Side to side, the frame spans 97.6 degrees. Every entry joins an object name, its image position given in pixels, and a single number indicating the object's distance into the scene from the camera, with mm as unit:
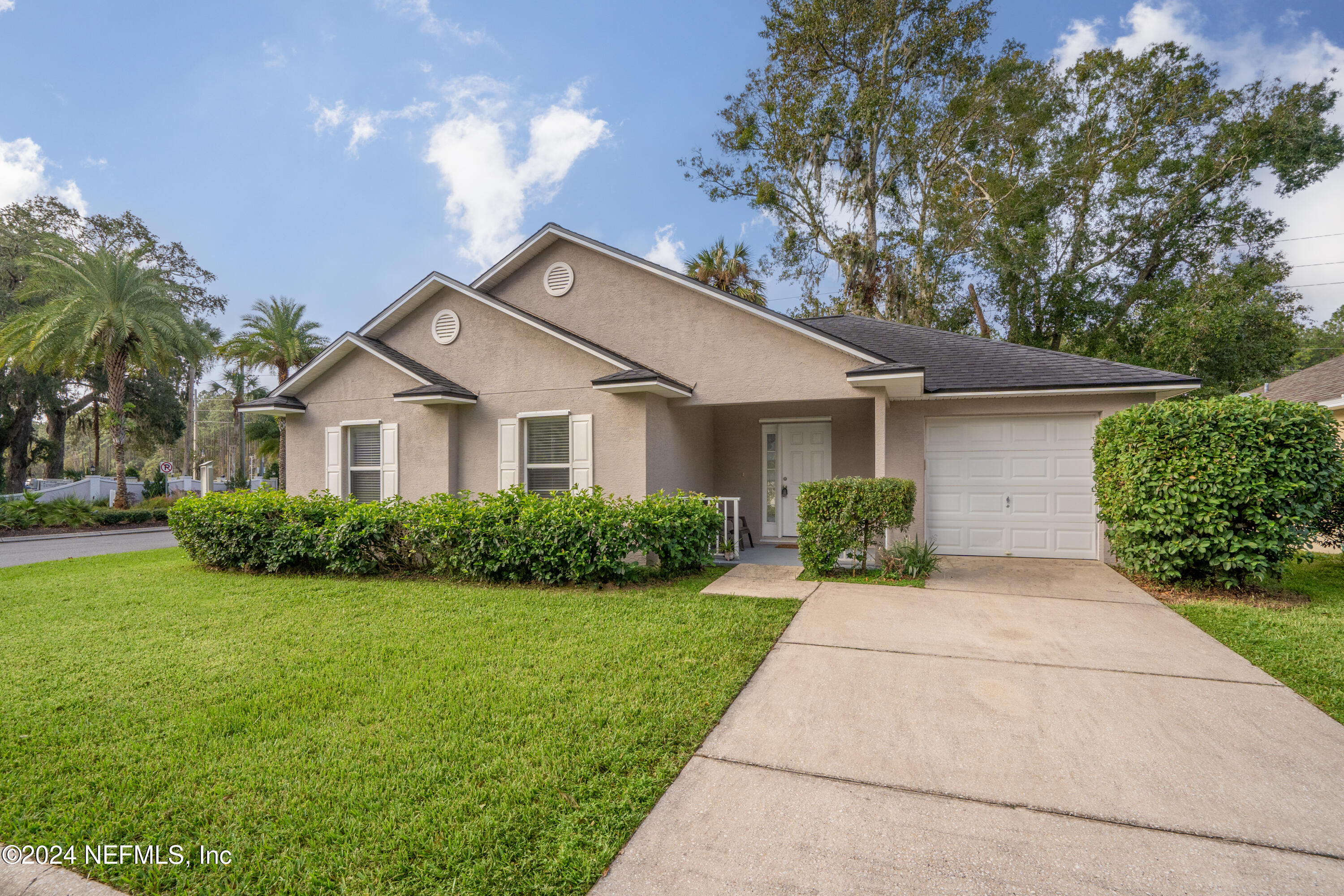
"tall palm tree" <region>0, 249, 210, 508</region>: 18109
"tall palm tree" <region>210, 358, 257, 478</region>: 35531
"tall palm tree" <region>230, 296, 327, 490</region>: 25594
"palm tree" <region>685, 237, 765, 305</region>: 18812
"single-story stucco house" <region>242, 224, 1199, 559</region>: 8758
